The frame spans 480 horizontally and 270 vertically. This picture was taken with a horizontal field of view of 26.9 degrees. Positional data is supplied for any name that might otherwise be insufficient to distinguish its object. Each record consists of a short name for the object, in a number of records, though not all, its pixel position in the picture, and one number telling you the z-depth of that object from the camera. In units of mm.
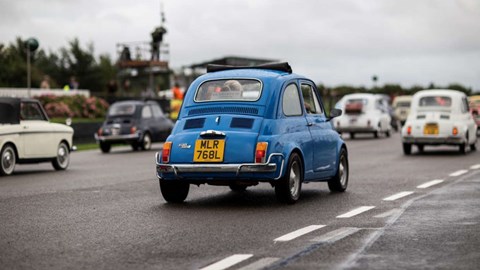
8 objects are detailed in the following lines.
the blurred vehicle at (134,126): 31766
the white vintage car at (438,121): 25953
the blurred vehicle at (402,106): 56844
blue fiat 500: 12008
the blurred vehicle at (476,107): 38531
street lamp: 32000
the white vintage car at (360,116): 40344
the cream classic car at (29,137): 19969
